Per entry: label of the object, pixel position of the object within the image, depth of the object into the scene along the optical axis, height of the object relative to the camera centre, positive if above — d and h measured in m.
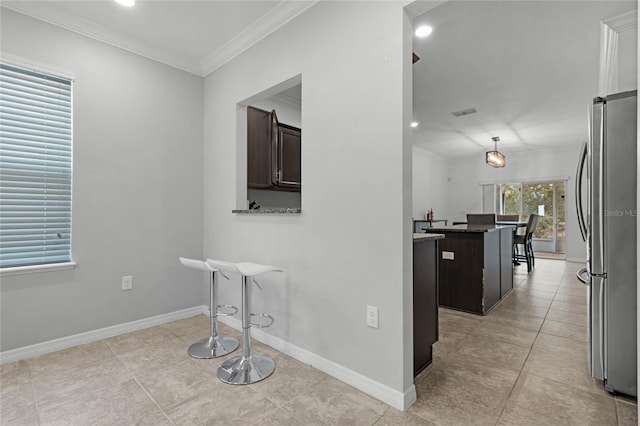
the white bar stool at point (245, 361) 2.07 -1.05
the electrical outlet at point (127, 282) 2.89 -0.63
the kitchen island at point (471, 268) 3.39 -0.61
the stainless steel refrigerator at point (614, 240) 1.81 -0.15
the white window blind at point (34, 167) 2.33 +0.35
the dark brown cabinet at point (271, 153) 3.14 +0.65
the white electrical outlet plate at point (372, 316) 1.89 -0.62
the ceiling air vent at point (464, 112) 4.83 +1.59
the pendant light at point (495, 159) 5.57 +0.99
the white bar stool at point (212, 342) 2.40 -1.06
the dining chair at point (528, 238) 5.86 -0.45
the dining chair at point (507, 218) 6.94 -0.08
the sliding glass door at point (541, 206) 8.02 +0.22
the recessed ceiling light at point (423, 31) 2.66 +1.57
